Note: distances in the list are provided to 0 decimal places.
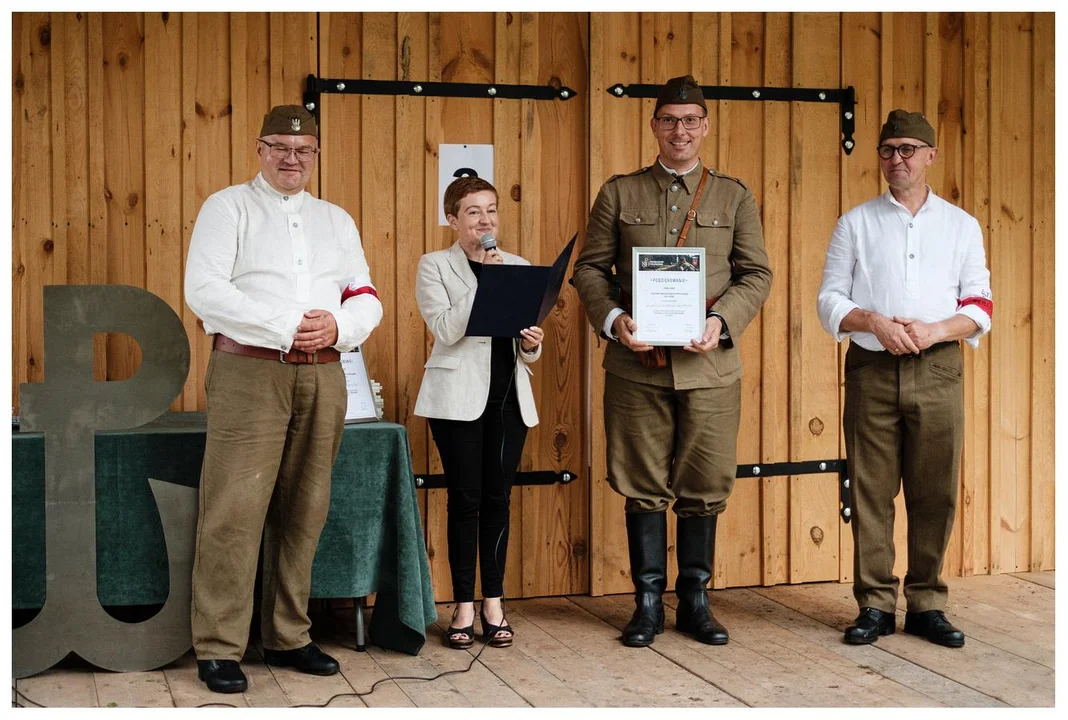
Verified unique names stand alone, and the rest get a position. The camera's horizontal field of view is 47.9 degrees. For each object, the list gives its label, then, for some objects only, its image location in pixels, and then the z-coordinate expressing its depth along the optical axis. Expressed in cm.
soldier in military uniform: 383
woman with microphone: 379
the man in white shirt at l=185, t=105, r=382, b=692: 333
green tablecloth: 360
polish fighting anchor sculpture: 349
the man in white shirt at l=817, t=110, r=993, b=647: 382
